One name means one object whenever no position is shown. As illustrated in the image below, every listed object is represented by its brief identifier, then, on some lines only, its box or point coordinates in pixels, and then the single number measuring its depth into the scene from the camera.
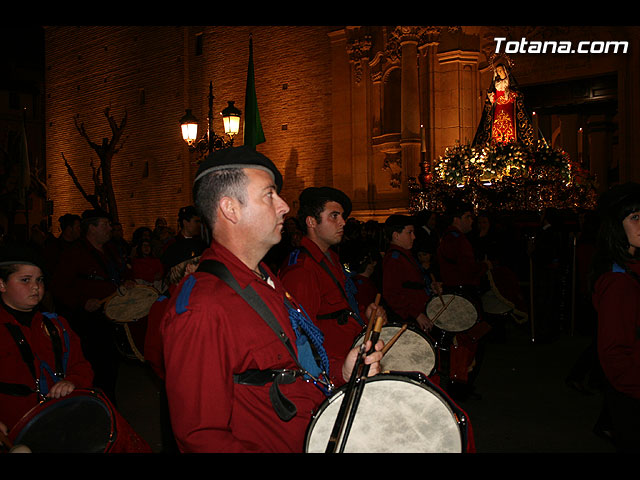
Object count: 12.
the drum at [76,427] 3.02
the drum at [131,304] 6.88
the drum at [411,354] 4.42
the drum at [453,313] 6.33
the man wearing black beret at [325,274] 3.96
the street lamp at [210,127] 12.11
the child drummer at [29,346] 3.58
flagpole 14.42
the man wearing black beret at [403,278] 6.04
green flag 9.02
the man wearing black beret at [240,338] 1.90
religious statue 12.55
